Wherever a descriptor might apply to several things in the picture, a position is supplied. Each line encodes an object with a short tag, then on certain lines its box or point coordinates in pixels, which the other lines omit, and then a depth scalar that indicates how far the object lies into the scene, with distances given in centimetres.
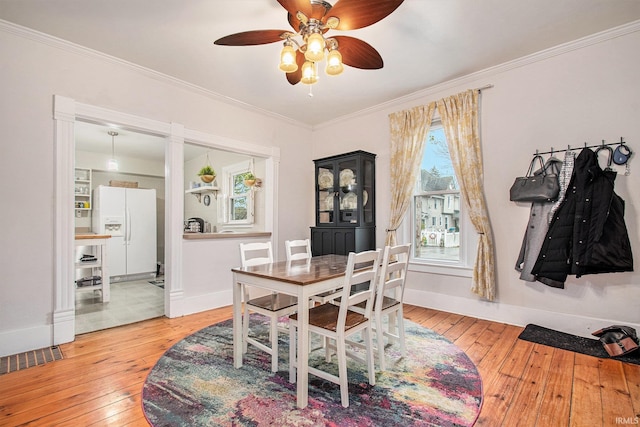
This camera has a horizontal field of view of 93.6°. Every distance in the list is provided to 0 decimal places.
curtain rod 321
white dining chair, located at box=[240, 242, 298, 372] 215
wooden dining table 175
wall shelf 591
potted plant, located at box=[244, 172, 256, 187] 490
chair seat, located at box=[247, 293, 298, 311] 221
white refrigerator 557
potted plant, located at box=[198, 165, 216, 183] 529
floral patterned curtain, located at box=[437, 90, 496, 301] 315
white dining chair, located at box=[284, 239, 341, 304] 246
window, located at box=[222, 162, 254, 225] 530
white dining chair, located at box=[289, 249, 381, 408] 178
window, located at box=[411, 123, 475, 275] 354
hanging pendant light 496
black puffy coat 248
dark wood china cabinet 401
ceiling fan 176
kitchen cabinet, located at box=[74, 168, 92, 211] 590
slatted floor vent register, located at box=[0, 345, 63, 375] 223
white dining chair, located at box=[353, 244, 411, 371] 210
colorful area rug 166
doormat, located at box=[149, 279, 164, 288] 518
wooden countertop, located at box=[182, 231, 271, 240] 356
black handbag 276
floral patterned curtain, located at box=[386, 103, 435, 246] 367
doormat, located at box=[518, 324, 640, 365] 229
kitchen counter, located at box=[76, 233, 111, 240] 380
